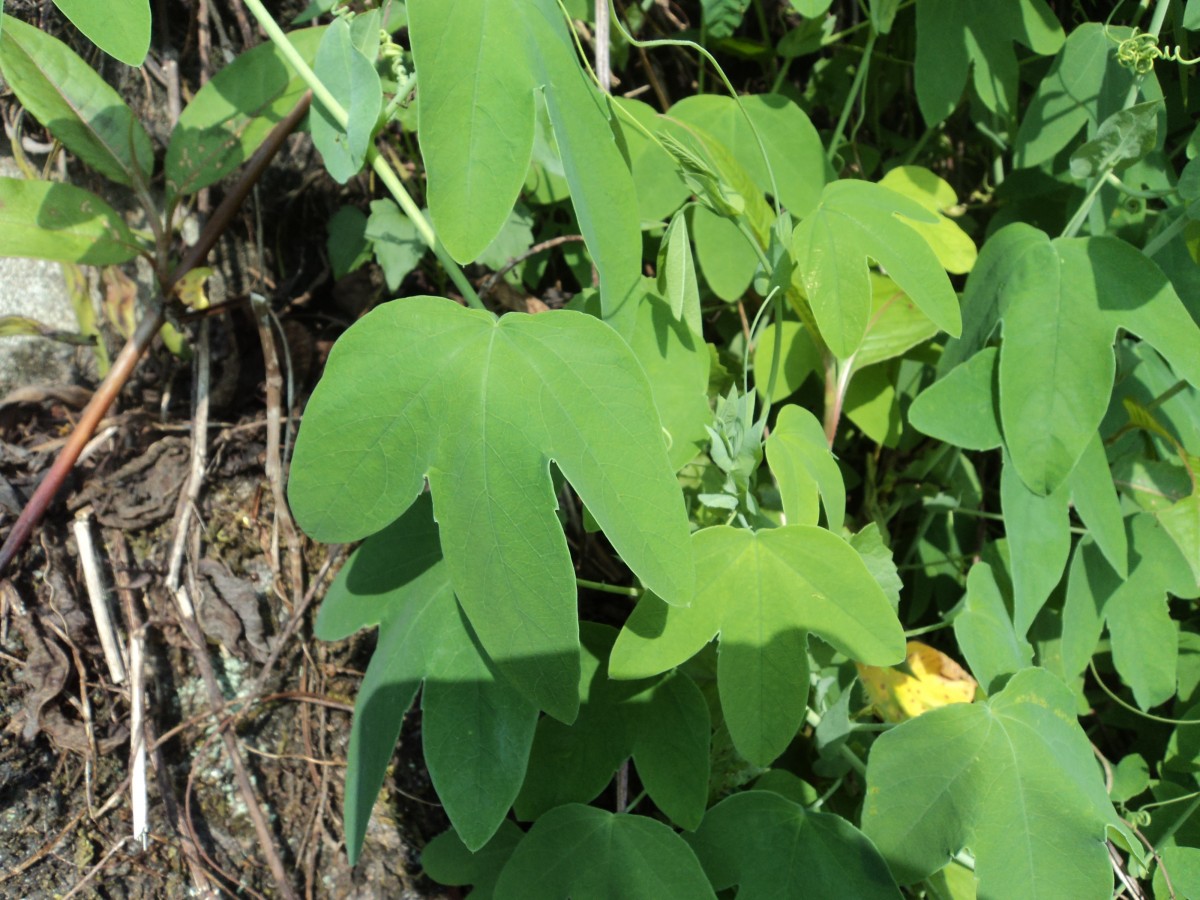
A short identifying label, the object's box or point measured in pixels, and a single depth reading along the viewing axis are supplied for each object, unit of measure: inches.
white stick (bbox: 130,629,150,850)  19.8
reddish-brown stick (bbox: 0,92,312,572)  19.7
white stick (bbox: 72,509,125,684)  20.2
